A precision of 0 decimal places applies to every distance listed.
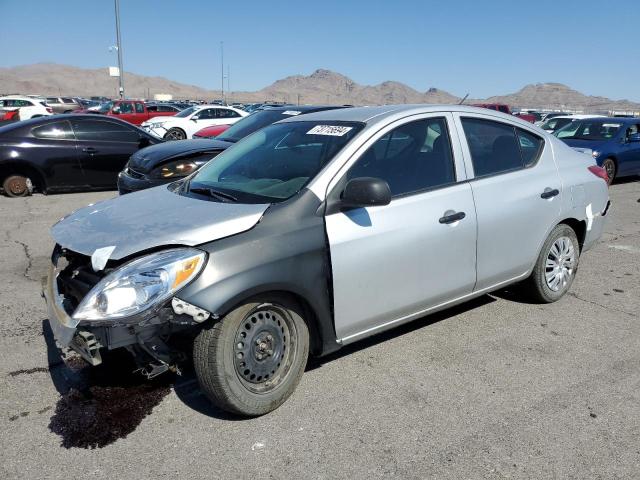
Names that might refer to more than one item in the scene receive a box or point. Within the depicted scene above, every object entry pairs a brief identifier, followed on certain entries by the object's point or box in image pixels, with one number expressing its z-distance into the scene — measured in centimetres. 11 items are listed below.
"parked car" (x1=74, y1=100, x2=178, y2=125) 2434
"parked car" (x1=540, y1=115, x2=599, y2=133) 1387
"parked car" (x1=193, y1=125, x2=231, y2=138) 1168
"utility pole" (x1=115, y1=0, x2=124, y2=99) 3117
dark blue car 1218
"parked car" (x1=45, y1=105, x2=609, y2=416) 283
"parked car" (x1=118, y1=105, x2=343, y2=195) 721
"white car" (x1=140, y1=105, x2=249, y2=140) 1858
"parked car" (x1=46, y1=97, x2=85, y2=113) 3119
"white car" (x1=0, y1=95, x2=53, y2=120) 2420
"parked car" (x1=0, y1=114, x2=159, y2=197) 952
